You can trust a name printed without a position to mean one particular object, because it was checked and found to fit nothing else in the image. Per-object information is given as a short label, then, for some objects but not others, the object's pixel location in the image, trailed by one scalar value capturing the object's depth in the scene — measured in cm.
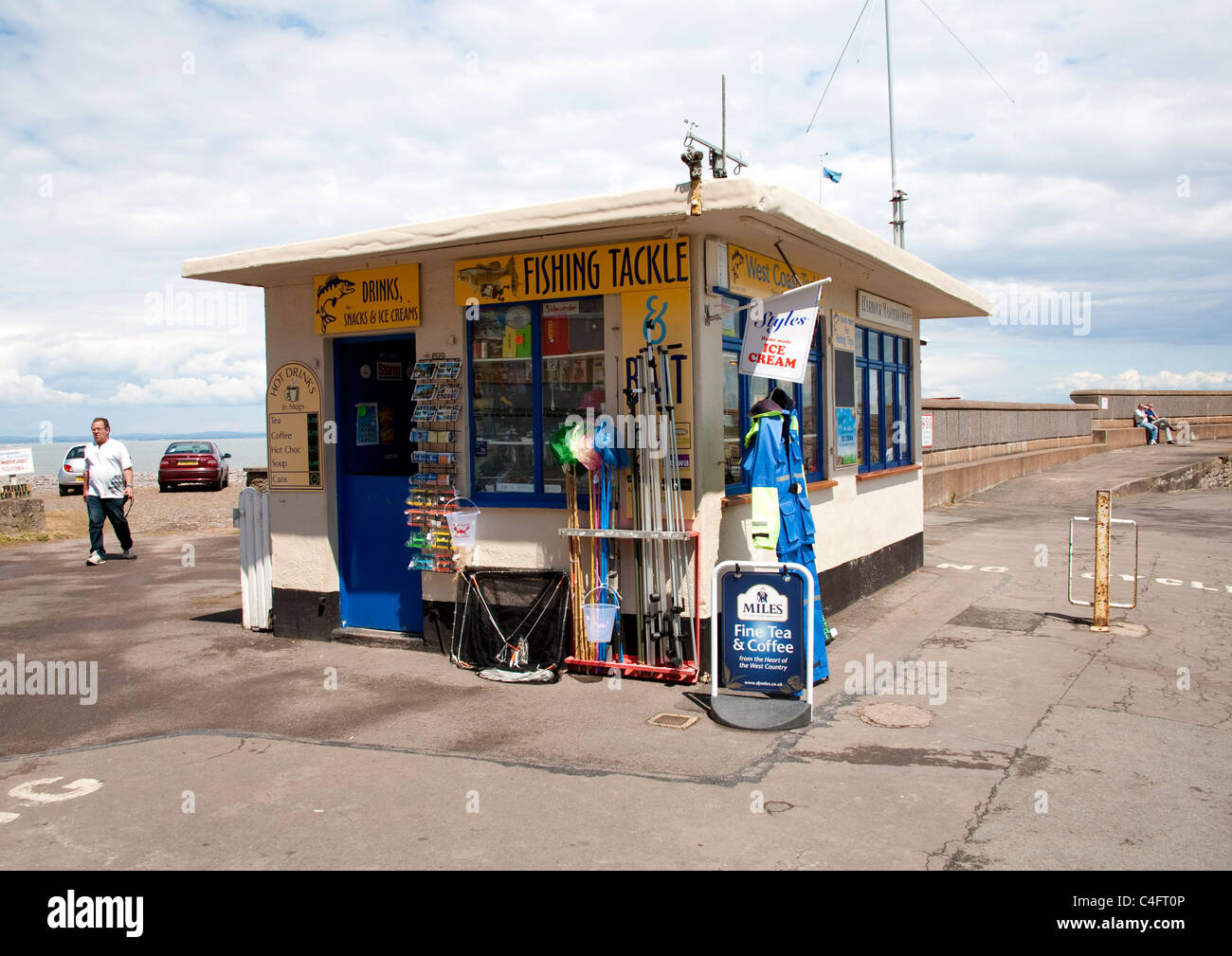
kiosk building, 720
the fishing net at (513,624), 764
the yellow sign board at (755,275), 762
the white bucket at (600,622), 723
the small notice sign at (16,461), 1973
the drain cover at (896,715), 629
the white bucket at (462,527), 789
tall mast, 1417
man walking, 1380
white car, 3056
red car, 3081
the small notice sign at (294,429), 902
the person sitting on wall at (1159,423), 3769
